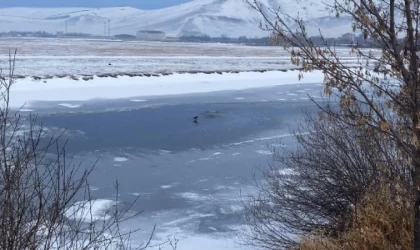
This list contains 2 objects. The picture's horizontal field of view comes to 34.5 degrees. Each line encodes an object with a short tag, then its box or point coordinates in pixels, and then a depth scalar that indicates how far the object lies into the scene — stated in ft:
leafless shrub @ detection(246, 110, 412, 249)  27.40
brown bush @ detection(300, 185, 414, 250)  19.01
